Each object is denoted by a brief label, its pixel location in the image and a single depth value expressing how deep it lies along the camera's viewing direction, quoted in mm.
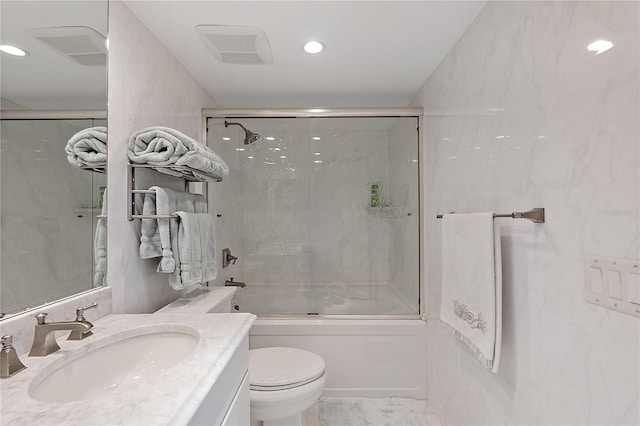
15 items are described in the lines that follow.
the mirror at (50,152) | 844
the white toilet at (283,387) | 1484
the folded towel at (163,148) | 1292
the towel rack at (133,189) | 1312
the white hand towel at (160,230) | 1352
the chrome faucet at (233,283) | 2357
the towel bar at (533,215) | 981
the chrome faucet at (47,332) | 822
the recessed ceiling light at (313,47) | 1639
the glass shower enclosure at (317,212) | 2350
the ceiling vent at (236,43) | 1517
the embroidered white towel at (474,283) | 1147
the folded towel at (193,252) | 1390
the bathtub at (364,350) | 2139
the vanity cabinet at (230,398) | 687
